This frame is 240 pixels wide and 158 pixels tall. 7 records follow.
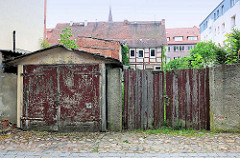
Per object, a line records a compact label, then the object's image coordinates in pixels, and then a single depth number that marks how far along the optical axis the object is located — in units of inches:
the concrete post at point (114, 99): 232.5
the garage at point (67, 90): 230.2
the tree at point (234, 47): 341.0
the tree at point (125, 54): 1073.5
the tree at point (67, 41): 619.1
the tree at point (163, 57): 1202.0
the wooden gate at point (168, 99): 232.1
